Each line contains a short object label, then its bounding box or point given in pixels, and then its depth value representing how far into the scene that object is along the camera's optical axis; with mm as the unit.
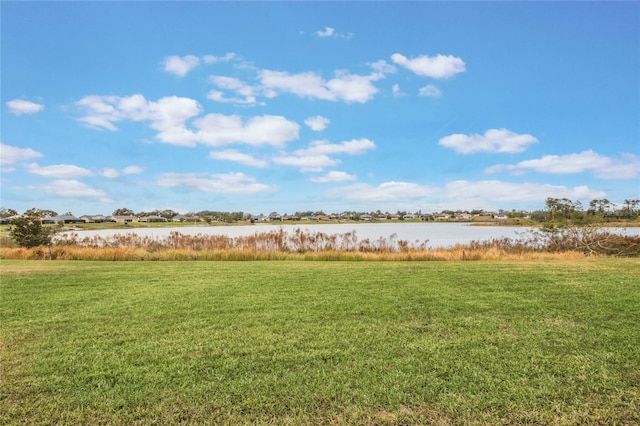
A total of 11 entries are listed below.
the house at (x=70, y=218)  60412
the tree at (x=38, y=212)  17828
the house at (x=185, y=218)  82125
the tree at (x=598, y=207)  20233
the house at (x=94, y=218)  67700
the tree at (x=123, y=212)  89800
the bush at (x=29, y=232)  16453
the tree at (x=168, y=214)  90531
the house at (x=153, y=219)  79850
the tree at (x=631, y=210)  30678
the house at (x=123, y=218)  74562
